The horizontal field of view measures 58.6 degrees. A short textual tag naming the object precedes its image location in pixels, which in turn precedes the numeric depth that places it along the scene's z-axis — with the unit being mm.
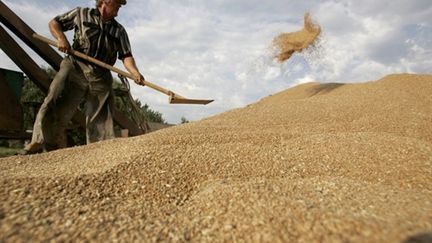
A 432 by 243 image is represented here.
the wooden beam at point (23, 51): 3930
